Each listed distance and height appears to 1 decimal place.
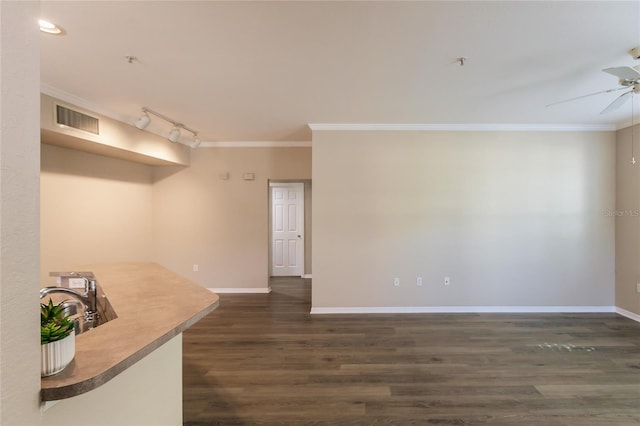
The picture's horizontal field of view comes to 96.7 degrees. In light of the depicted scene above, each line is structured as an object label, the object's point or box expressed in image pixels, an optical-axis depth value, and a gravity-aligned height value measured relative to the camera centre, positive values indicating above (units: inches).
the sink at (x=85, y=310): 59.7 -22.6
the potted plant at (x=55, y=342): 29.8 -13.9
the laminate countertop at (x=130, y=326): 30.7 -17.9
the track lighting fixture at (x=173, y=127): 125.6 +44.3
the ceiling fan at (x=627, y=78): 75.2 +37.5
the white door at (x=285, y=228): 248.8 -13.7
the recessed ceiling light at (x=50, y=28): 69.0 +46.0
